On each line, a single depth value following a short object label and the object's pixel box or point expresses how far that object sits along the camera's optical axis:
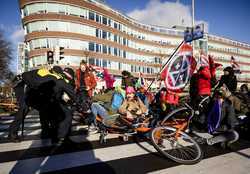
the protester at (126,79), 6.93
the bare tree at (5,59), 31.38
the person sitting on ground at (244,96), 6.25
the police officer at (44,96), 4.25
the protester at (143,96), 7.68
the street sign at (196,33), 13.42
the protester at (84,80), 7.21
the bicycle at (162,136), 3.51
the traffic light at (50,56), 11.54
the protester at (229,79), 6.18
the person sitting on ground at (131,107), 4.82
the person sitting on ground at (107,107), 4.95
